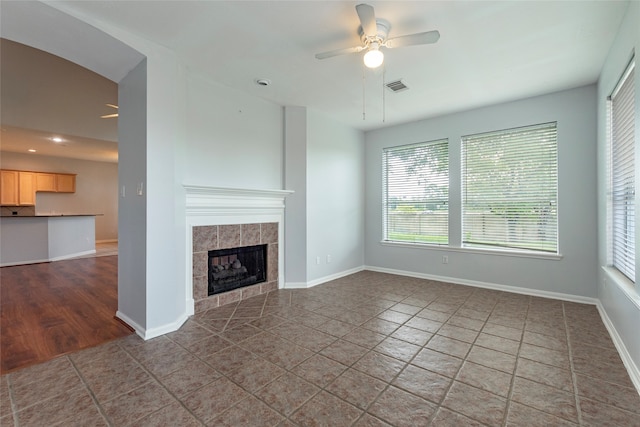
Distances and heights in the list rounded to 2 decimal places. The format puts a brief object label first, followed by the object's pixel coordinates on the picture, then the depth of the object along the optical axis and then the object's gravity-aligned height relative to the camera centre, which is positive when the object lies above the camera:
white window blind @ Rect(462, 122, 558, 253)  3.83 +0.33
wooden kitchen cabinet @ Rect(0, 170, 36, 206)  7.41 +0.67
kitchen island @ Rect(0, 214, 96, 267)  5.74 -0.55
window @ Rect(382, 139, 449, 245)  4.72 +0.34
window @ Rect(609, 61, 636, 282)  2.38 +0.34
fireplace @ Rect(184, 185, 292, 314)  3.22 -0.23
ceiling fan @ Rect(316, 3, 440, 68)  2.11 +1.36
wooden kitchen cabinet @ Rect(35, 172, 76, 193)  7.88 +0.88
